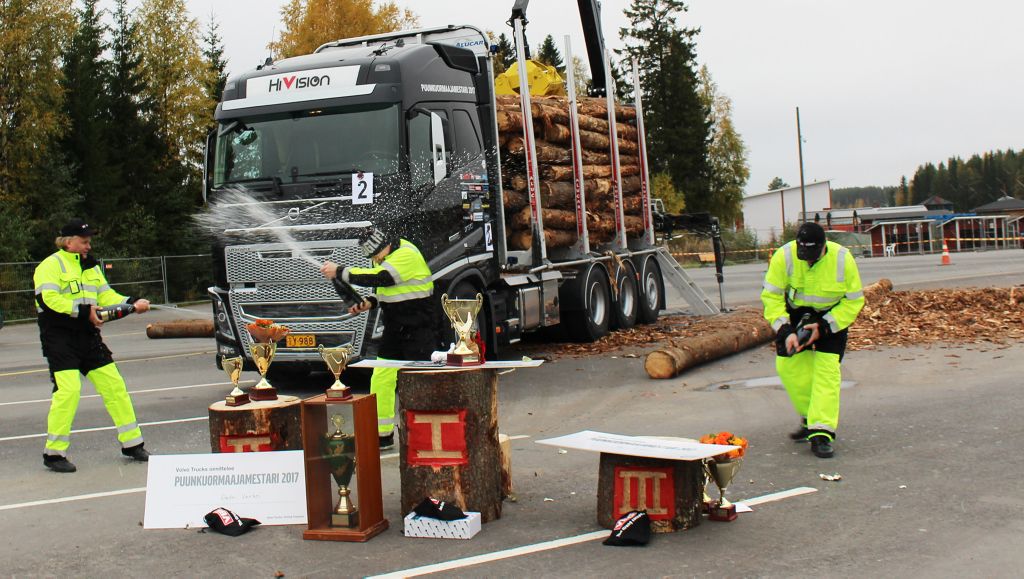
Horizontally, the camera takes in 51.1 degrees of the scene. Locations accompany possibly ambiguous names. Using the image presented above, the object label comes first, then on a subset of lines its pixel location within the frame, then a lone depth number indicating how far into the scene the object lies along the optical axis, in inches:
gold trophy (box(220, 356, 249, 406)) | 260.4
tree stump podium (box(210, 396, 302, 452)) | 257.1
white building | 3873.0
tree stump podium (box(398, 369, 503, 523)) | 238.4
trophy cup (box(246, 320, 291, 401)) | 259.9
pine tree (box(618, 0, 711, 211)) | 2603.3
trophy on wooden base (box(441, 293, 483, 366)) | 244.5
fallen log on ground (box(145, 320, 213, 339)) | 685.9
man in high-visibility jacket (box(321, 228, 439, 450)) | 321.1
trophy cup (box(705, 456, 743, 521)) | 234.1
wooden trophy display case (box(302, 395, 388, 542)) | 233.0
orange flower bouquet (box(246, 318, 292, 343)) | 269.6
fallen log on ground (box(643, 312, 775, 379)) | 459.8
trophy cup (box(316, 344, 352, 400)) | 237.0
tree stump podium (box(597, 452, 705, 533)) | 229.1
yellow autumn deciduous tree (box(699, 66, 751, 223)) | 2773.1
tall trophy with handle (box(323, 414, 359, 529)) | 236.5
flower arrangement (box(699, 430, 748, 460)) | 240.0
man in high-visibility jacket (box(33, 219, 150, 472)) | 321.1
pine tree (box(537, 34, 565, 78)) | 2586.1
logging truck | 426.9
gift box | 230.2
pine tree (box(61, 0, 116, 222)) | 1494.8
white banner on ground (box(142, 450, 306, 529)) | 247.1
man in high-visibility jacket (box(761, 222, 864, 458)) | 299.9
